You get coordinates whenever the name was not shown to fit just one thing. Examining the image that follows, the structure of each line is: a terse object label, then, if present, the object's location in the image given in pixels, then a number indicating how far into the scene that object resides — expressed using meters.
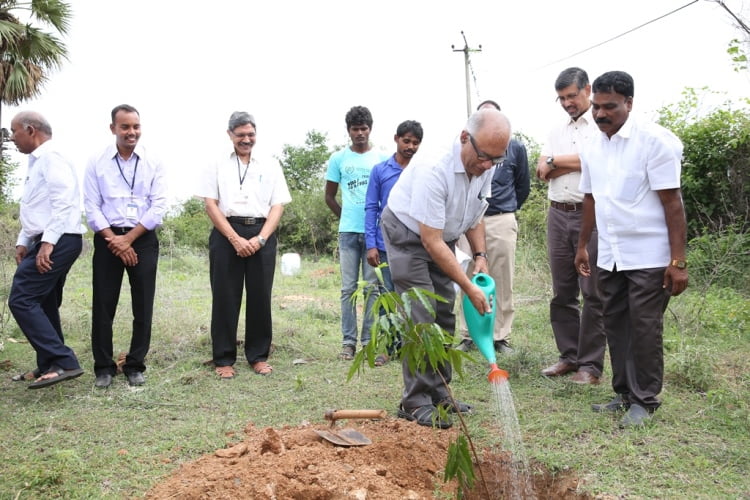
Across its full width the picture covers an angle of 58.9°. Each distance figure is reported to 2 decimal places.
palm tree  10.85
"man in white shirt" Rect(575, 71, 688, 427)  3.55
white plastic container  11.96
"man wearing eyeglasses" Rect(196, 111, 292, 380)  5.04
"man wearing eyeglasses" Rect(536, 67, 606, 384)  4.47
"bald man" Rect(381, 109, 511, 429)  3.32
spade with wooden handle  3.40
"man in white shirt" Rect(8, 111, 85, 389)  4.46
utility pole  19.06
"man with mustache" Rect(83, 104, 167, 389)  4.71
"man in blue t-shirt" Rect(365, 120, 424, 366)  5.10
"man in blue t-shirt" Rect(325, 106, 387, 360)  5.43
